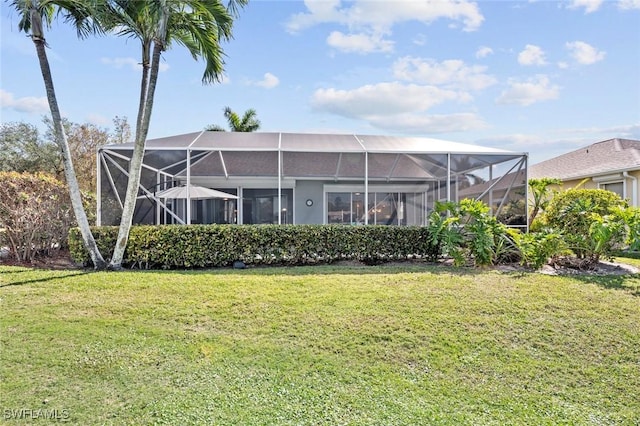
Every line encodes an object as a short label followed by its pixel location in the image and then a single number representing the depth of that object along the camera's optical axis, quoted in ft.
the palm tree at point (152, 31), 24.62
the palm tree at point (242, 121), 82.41
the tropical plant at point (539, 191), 42.76
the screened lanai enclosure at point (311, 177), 31.58
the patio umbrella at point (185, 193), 31.48
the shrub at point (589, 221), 25.32
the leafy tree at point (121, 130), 68.72
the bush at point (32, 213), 26.99
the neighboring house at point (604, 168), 43.57
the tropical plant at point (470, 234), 25.70
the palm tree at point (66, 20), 23.81
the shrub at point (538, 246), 25.29
